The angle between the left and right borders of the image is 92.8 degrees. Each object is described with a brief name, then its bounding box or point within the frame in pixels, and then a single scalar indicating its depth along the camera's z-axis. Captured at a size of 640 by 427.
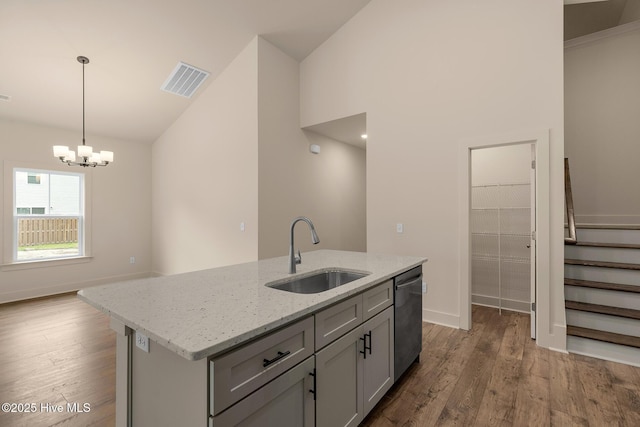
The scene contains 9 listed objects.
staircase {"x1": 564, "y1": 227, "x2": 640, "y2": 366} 2.68
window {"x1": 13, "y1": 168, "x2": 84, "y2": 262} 4.59
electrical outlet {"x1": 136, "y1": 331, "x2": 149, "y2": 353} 1.22
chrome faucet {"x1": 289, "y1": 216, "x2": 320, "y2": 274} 1.94
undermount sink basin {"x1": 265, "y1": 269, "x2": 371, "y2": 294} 1.93
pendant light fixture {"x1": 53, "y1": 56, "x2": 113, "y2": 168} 3.44
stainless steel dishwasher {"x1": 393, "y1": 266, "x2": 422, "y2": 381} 2.14
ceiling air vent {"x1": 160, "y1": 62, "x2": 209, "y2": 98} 4.20
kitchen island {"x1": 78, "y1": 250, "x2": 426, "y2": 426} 0.99
